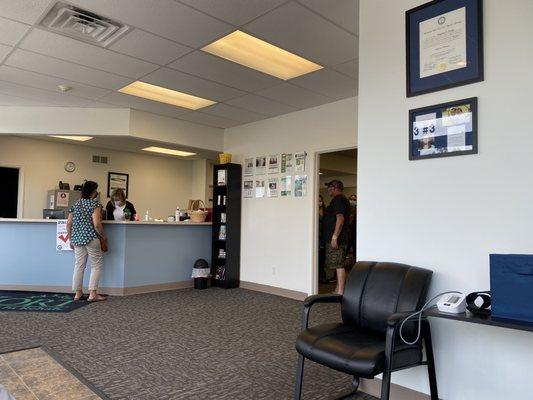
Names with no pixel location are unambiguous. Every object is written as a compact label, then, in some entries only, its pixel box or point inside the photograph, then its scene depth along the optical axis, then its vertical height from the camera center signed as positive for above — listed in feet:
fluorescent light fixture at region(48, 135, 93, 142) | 22.77 +4.45
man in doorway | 17.24 -0.66
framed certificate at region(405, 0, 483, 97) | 7.03 +3.38
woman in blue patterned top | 16.61 -1.04
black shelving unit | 20.85 -0.78
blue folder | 5.24 -0.93
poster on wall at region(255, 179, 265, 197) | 20.52 +1.48
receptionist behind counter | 18.76 +0.17
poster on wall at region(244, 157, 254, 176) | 21.31 +2.74
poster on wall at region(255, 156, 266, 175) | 20.59 +2.73
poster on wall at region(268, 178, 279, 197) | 19.84 +1.50
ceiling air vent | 10.48 +5.41
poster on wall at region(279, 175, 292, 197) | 19.20 +1.51
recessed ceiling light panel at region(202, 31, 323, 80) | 12.42 +5.57
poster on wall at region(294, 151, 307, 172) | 18.64 +2.74
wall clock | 25.05 +2.97
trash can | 20.10 -3.14
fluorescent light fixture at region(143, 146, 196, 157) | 25.63 +4.34
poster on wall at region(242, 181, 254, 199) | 21.17 +1.45
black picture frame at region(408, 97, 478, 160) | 7.02 +1.72
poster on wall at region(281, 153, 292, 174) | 19.31 +2.68
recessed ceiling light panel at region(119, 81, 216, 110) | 16.70 +5.43
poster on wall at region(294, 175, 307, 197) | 18.47 +1.50
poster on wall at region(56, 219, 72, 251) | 18.28 -1.22
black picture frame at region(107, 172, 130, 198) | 26.76 +2.20
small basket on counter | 21.50 +0.11
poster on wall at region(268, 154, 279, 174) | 19.94 +2.72
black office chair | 6.03 -2.08
